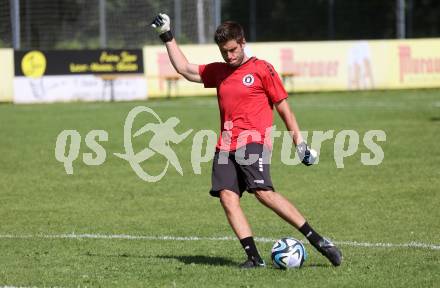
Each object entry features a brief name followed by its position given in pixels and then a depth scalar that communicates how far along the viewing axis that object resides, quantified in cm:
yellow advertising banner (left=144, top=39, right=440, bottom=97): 6538
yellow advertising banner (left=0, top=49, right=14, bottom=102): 6141
